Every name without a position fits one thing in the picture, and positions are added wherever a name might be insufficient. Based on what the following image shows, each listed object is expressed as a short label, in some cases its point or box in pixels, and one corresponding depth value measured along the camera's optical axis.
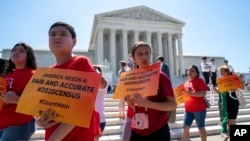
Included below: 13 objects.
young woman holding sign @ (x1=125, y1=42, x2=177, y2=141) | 1.58
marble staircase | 4.61
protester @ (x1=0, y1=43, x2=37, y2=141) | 1.74
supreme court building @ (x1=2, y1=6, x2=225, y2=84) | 27.43
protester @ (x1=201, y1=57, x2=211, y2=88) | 10.97
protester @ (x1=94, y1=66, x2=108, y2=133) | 2.93
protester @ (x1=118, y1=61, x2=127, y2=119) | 5.54
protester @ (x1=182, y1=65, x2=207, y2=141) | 3.48
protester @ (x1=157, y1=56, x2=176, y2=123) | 4.98
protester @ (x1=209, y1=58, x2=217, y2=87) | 11.16
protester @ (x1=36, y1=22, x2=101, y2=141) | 1.07
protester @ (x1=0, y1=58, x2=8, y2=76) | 2.62
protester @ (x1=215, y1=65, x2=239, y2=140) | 3.77
